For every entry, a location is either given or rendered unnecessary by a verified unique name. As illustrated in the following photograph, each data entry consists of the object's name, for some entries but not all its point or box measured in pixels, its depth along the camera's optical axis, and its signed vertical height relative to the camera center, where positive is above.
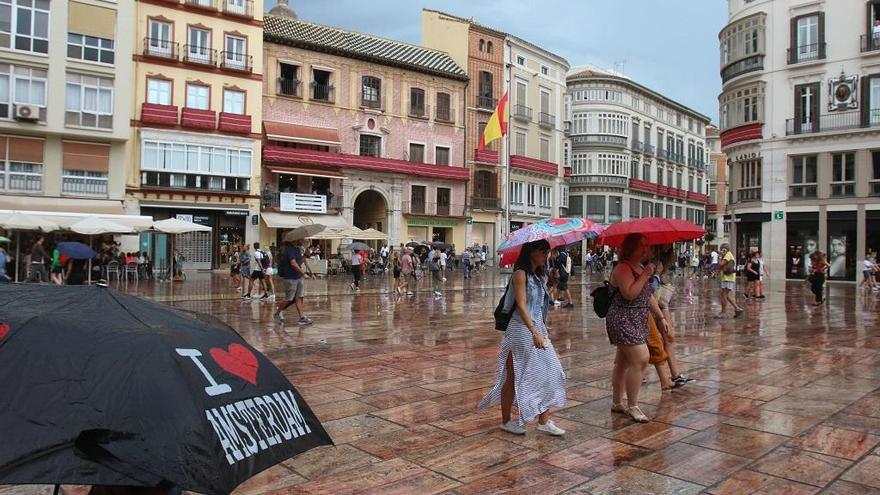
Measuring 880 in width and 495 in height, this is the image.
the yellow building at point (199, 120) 29.89 +6.22
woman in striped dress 5.11 -0.79
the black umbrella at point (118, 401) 1.76 -0.44
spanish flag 33.62 +6.84
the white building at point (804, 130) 29.94 +6.38
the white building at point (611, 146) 54.19 +9.52
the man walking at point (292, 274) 11.94 -0.40
